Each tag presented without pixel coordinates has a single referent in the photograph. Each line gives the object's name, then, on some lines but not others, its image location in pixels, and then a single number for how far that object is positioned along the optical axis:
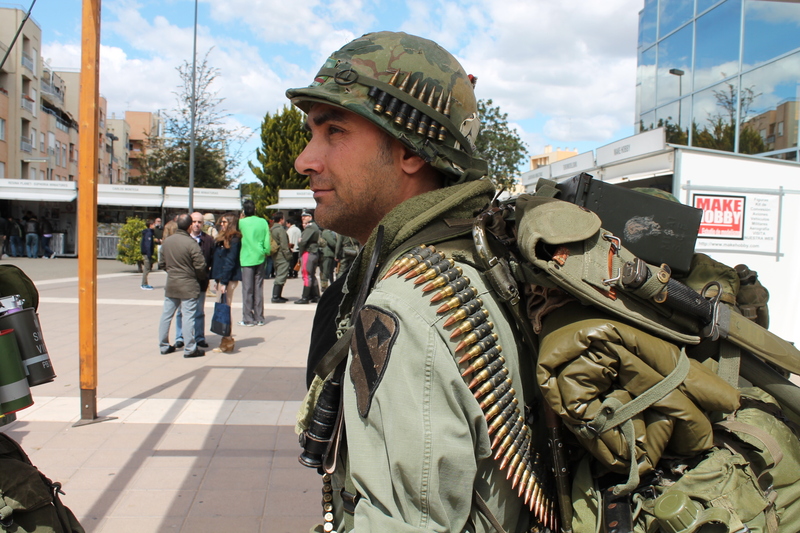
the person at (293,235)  15.41
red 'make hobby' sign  7.20
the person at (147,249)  14.00
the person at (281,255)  12.19
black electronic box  1.45
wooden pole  4.69
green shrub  17.80
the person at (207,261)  7.66
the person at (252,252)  9.34
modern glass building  12.09
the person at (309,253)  12.09
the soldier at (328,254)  11.80
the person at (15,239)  23.96
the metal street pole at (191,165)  17.16
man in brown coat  7.39
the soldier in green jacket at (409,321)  1.10
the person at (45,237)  25.39
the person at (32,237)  24.61
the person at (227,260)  8.22
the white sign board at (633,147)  7.35
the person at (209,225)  11.86
